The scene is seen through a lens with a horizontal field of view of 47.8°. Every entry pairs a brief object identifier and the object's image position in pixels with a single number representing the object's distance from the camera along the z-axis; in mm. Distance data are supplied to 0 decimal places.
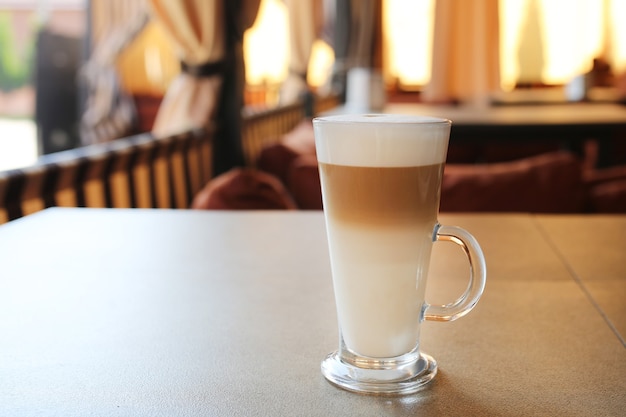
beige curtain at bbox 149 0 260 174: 2471
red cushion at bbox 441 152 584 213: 1688
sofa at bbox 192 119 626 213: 1577
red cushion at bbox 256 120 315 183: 2098
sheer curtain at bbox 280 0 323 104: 5246
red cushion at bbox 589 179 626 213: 1741
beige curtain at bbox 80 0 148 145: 5949
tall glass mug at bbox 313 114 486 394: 494
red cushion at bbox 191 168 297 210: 1548
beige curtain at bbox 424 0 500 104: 4578
